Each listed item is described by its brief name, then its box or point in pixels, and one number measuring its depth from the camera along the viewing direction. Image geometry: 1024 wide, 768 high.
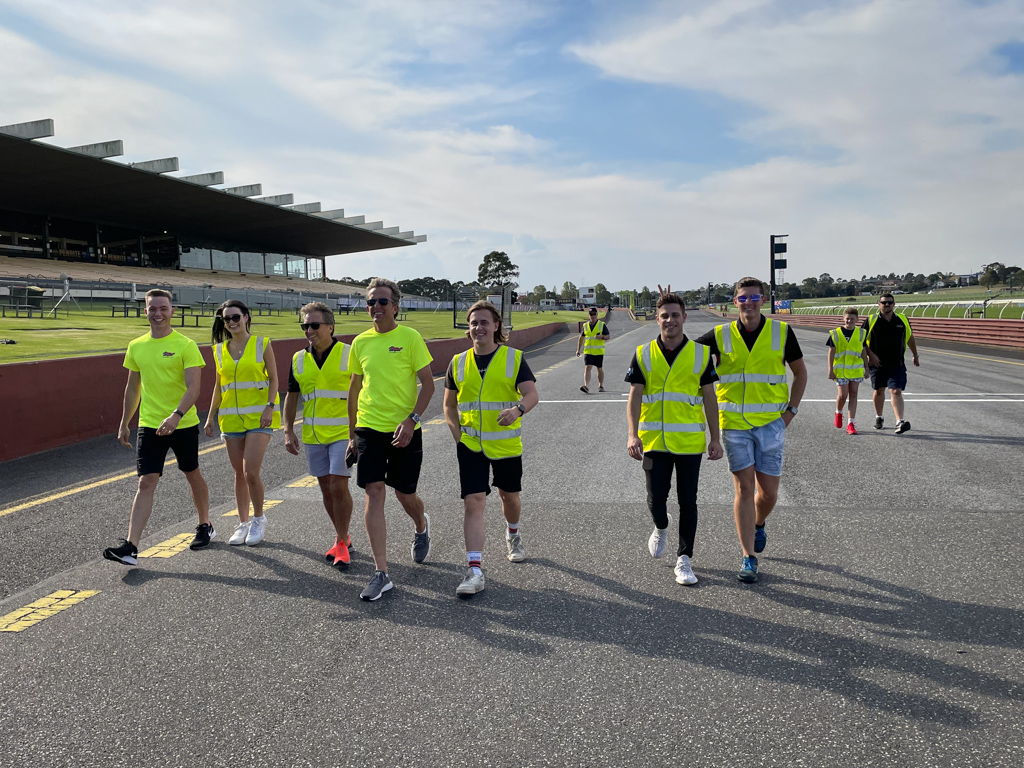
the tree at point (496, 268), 134.62
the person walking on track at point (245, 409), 5.31
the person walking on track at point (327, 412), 4.84
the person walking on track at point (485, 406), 4.50
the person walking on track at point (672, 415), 4.51
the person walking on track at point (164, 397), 5.07
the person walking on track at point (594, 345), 14.90
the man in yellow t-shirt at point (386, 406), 4.34
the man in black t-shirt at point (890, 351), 9.44
